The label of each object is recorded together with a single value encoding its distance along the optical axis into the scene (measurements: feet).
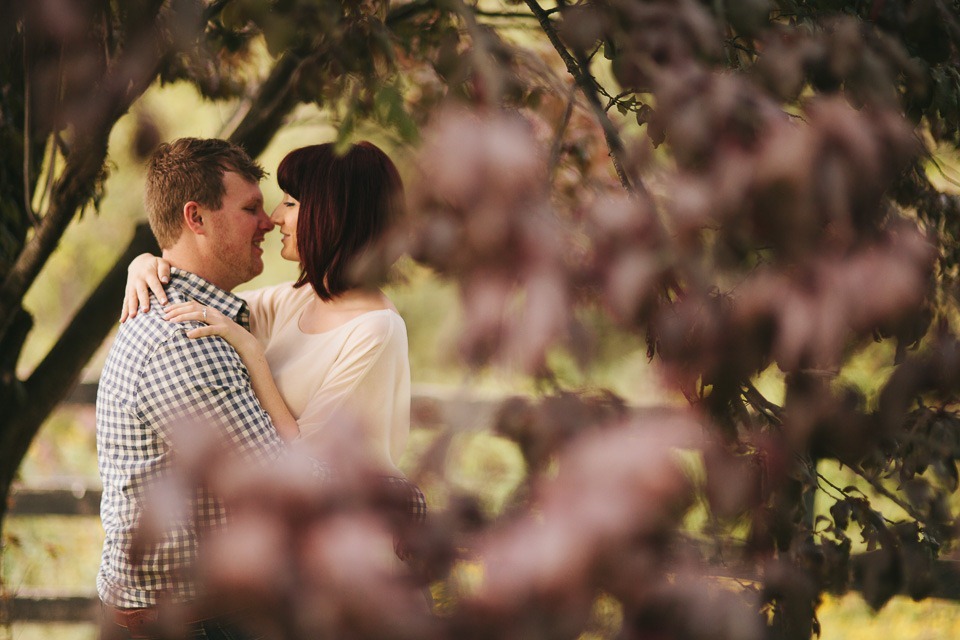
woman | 18.41
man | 17.98
